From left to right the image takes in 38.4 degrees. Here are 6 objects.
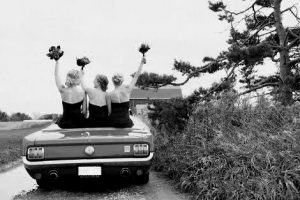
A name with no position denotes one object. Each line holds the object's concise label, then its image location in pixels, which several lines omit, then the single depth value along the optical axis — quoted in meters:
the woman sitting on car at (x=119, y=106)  7.17
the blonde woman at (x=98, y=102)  7.20
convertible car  6.30
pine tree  12.27
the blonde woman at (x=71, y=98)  7.11
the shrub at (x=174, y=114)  9.58
